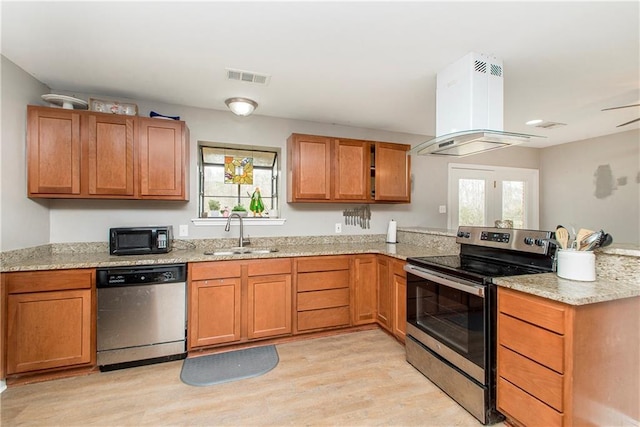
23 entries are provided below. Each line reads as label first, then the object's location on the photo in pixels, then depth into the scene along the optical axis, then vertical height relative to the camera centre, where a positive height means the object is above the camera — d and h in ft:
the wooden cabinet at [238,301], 8.36 -2.64
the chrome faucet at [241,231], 10.28 -0.68
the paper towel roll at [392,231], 12.16 -0.77
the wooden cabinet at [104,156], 7.99 +1.60
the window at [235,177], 10.97 +1.32
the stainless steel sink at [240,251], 9.52 -1.33
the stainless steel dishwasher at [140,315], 7.63 -2.75
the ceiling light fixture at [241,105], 9.46 +3.42
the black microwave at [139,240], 8.50 -0.85
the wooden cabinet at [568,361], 4.65 -2.49
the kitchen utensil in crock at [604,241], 5.53 -0.52
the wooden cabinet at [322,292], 9.48 -2.63
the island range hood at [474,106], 6.78 +2.53
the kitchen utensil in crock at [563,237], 5.82 -0.48
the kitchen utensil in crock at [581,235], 5.60 -0.42
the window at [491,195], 14.99 +0.93
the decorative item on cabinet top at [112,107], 8.73 +3.10
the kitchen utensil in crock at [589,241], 5.44 -0.53
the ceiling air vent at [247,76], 7.86 +3.69
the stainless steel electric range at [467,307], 5.77 -2.13
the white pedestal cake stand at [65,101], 8.09 +3.10
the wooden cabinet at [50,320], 6.90 -2.64
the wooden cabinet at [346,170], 10.66 +1.57
